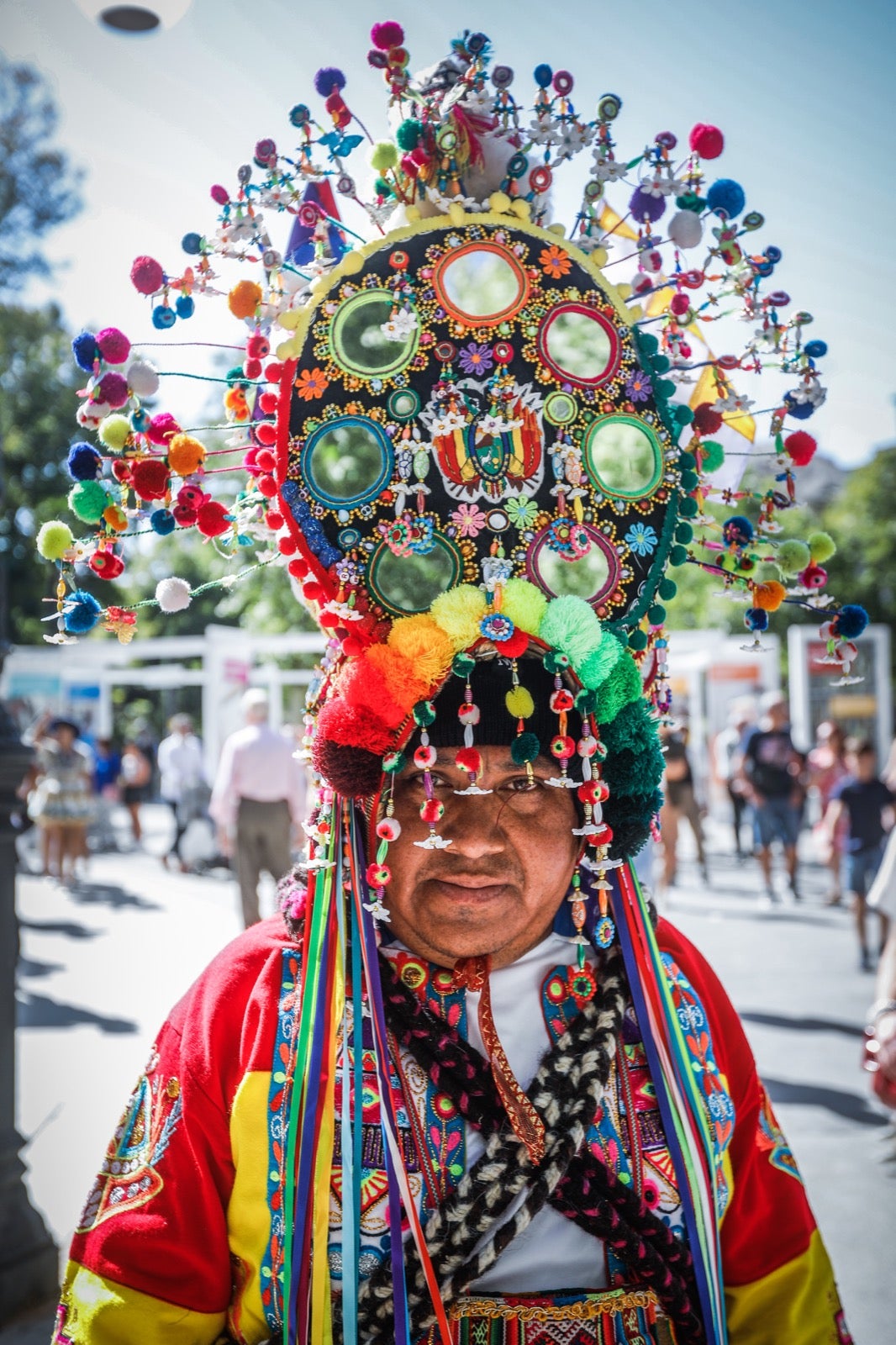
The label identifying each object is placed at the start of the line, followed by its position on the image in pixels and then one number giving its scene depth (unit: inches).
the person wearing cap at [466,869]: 62.9
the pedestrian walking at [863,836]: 283.0
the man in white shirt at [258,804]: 295.4
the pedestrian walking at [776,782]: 387.2
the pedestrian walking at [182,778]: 475.8
